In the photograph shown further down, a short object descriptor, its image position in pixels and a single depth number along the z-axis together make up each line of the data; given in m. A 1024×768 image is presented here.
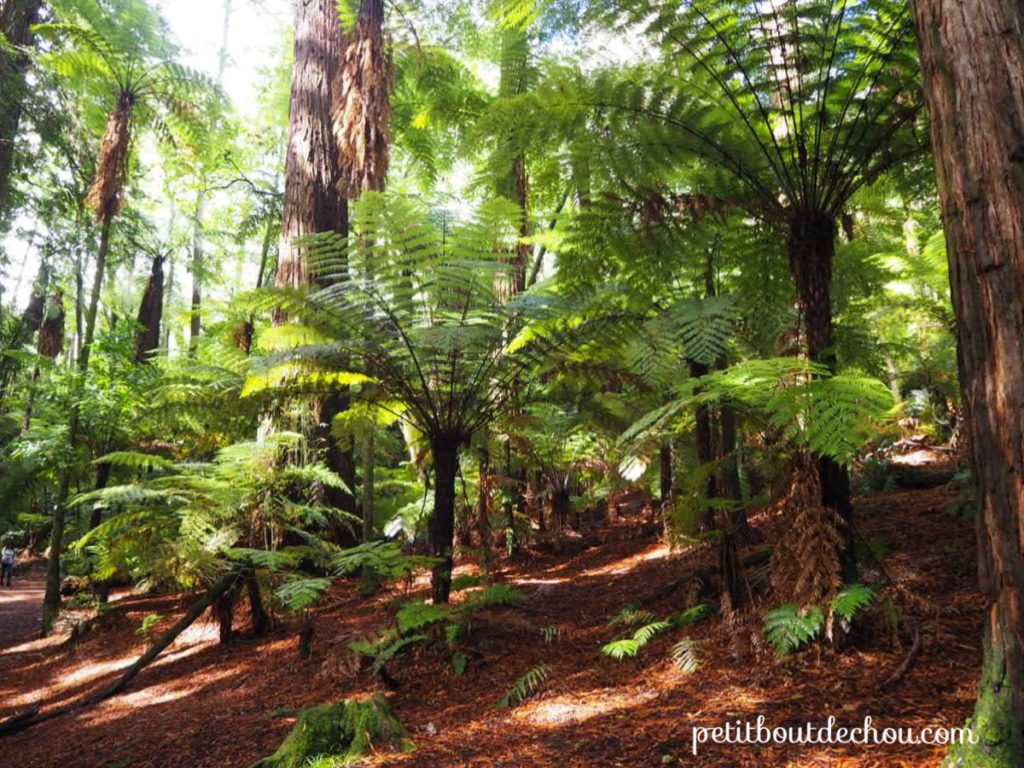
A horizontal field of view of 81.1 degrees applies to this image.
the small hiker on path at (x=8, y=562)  13.70
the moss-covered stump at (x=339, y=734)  2.24
